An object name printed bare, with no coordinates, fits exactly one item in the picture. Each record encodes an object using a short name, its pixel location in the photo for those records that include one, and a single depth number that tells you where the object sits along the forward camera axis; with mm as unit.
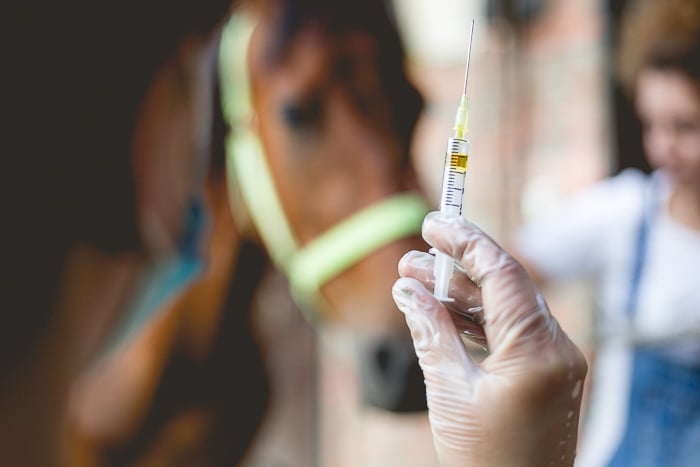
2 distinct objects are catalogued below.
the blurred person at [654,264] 1372
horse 1507
